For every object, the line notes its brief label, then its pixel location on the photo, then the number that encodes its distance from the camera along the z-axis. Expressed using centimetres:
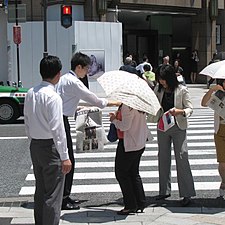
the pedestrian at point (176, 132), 727
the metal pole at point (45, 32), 2221
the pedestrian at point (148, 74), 1938
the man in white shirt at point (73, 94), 697
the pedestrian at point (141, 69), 2101
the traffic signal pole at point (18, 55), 2586
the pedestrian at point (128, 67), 1560
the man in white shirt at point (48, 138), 551
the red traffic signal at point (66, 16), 2131
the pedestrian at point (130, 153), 680
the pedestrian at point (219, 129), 748
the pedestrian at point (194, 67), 3529
